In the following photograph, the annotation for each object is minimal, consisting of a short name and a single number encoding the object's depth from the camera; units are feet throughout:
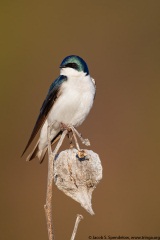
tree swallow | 16.68
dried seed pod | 15.98
